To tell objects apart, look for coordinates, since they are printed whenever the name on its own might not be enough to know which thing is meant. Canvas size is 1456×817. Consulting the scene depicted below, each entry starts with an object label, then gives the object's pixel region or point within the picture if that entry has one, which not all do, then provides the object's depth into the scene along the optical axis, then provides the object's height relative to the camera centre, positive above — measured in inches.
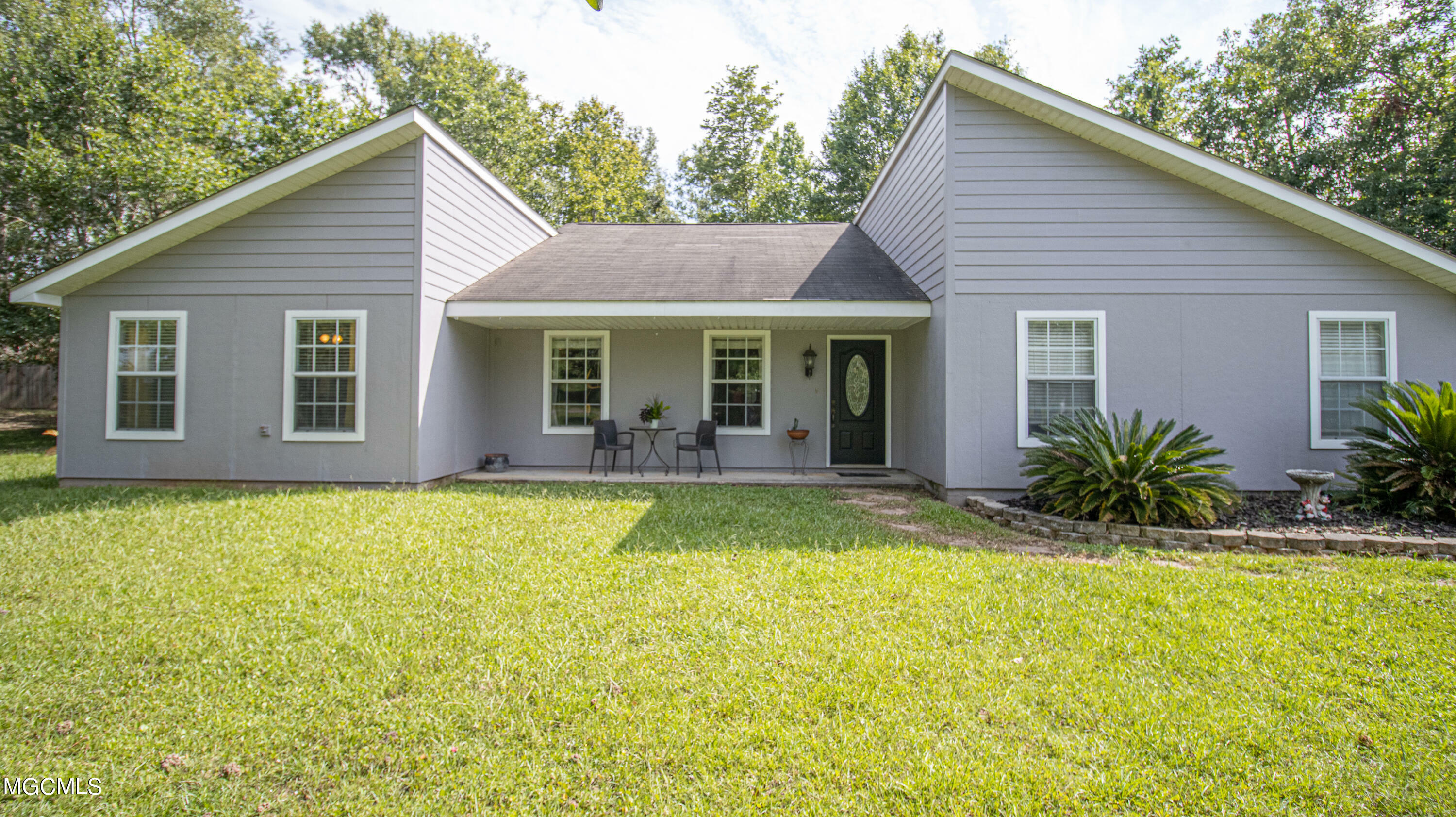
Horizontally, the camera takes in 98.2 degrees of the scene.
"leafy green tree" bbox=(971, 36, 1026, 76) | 879.7 +523.2
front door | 366.9 +12.2
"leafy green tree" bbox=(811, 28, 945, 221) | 876.6 +430.9
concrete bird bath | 218.4 -22.1
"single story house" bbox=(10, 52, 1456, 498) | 267.4 +54.1
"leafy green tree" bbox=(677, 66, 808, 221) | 916.6 +396.4
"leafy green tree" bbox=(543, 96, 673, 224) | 904.3 +377.1
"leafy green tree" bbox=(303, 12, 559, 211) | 848.9 +482.6
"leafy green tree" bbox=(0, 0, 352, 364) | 466.9 +219.6
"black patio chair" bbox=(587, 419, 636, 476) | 333.1 -9.3
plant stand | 363.3 -18.5
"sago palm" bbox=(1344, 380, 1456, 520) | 212.5 -9.6
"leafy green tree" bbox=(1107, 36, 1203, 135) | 731.4 +400.9
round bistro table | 354.9 -12.5
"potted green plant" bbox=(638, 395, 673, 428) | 350.0 +4.6
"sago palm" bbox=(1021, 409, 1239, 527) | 209.0 -17.5
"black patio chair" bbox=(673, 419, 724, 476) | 339.9 -8.4
